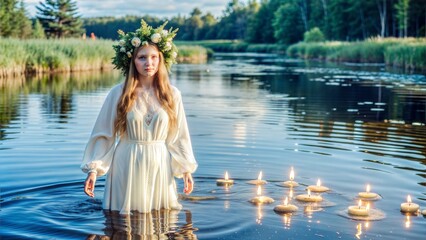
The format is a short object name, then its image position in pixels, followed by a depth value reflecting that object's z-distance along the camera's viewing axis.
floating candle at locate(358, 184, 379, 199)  7.98
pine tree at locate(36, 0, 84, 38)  68.06
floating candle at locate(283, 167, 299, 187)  8.70
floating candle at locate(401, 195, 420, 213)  7.41
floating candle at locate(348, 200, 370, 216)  7.16
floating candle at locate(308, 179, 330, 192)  8.33
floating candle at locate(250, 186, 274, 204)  7.82
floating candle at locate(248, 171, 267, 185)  8.62
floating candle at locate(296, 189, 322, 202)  7.82
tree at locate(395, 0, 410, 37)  71.56
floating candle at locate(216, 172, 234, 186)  8.75
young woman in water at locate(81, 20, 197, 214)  6.55
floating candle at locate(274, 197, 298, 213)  7.36
